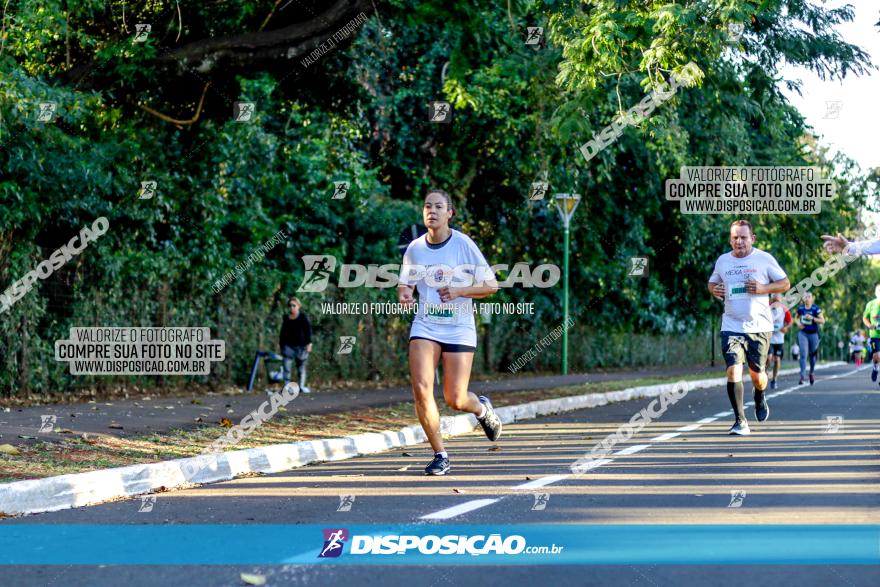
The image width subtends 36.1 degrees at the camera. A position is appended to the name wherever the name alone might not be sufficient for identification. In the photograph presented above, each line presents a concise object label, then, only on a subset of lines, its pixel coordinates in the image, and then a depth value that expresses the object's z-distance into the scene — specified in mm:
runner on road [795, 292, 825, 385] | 28828
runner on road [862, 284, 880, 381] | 25078
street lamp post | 29125
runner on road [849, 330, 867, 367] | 62056
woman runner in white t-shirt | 10586
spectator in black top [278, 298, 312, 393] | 23031
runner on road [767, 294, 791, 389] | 26172
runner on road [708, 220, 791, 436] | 14438
